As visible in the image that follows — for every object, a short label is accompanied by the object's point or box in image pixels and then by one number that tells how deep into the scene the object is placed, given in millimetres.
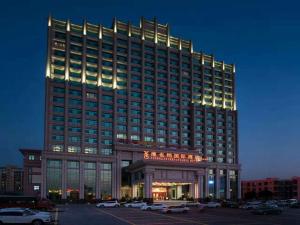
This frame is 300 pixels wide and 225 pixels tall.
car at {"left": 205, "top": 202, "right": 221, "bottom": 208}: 54862
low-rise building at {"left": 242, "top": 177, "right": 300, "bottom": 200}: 119565
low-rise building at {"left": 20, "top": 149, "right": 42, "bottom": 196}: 95967
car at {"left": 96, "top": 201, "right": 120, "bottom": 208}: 57390
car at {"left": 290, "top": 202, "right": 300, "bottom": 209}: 55052
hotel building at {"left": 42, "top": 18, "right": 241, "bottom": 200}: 81559
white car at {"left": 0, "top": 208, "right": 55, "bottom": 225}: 24875
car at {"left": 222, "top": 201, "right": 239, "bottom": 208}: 53348
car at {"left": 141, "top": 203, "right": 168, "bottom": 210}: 46579
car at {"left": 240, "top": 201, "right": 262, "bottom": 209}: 48369
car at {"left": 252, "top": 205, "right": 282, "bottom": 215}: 38009
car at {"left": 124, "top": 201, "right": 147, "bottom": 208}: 55537
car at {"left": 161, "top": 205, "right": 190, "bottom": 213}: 40394
